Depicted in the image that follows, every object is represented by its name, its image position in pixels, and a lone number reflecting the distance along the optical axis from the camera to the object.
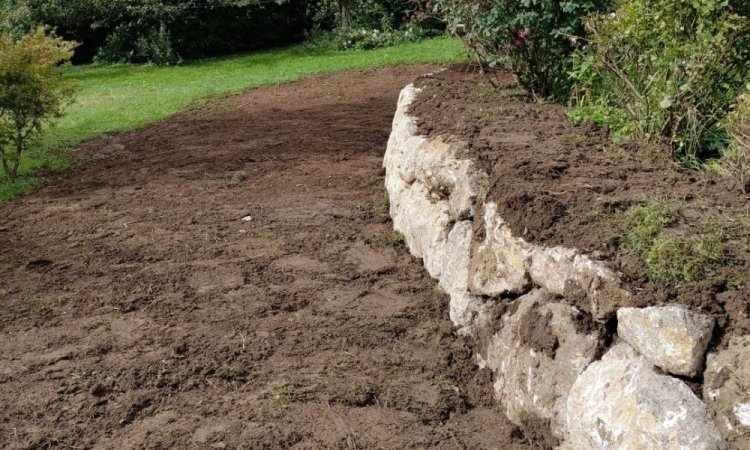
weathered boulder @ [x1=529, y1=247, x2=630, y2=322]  3.39
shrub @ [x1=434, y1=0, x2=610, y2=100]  6.78
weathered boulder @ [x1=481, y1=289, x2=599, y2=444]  3.54
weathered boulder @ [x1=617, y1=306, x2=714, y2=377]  2.96
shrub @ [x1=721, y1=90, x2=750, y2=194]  4.20
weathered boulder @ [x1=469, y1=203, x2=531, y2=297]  4.16
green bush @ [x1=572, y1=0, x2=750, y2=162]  5.05
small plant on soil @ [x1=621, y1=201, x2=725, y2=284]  3.30
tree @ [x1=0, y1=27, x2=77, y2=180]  8.04
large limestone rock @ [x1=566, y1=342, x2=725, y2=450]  2.83
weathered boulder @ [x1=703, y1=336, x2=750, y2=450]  2.71
